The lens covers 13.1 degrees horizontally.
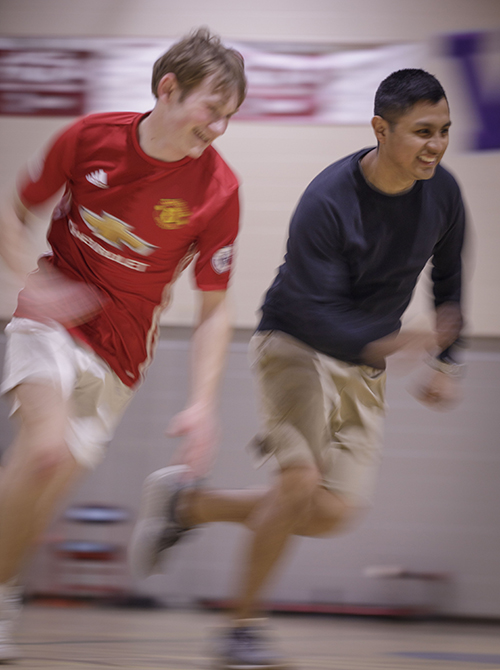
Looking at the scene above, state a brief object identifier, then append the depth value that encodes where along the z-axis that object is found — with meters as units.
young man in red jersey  4.77
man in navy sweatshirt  4.82
